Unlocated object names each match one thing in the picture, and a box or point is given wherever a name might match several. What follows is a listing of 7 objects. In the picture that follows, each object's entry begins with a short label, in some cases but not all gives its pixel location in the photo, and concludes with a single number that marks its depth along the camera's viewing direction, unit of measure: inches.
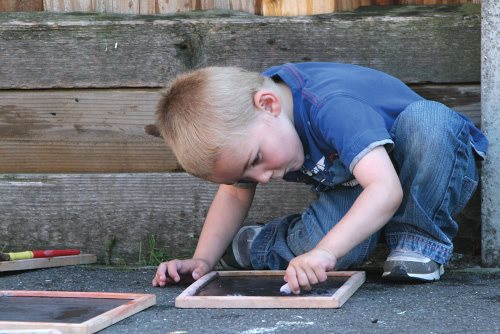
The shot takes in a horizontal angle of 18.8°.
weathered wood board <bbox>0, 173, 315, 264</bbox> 215.4
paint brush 199.1
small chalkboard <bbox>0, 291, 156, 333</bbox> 135.9
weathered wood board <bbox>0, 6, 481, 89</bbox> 203.8
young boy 158.2
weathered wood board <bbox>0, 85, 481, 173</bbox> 216.3
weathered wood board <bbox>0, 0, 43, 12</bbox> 223.6
